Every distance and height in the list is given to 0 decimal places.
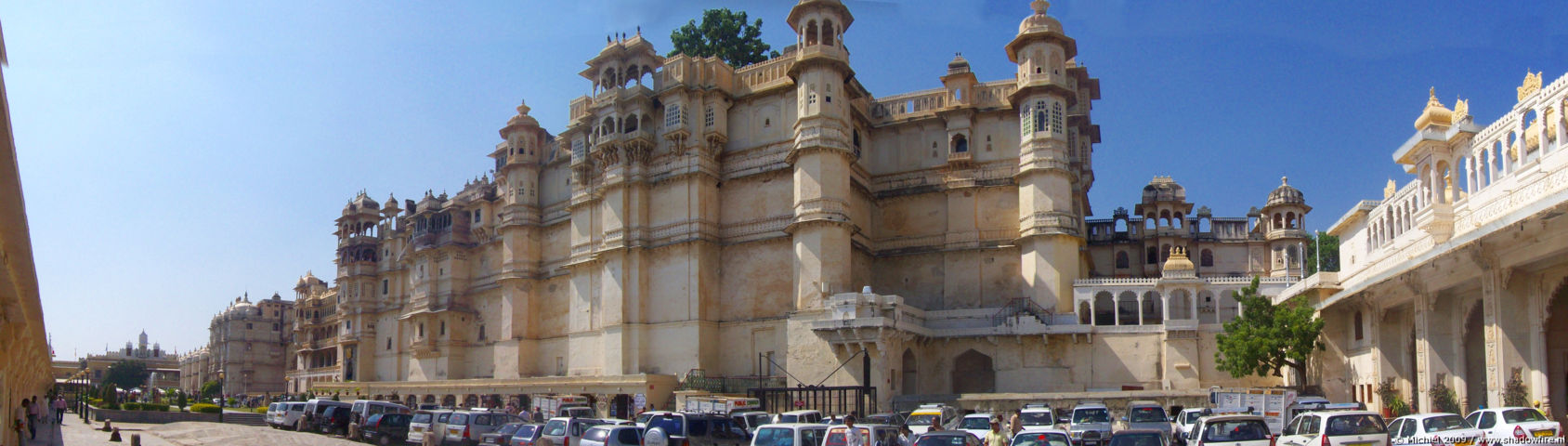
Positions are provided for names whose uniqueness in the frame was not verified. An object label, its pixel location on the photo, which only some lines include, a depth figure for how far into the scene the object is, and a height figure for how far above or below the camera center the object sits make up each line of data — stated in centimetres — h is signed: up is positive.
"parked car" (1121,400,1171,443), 2781 -230
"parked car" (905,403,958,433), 3008 -245
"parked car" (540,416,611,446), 2639 -233
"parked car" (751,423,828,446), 2177 -204
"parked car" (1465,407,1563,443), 1923 -180
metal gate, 4148 -273
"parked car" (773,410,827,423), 2764 -217
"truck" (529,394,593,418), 3697 -267
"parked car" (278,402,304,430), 4153 -296
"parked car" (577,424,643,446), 2438 -226
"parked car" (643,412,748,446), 2678 -237
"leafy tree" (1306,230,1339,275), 7394 +439
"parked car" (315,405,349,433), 3822 -287
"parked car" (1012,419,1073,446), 2011 -199
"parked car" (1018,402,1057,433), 2769 -225
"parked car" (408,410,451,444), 3206 -257
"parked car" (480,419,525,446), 2828 -258
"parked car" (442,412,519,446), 3109 -258
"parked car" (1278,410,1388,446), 2058 -197
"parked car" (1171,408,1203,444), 2834 -260
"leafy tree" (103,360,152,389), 12950 -442
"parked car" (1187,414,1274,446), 2083 -200
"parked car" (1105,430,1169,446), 2011 -201
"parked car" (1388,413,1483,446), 1998 -199
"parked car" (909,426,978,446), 2002 -197
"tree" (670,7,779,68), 6462 +1587
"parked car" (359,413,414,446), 3472 -290
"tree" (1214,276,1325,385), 3691 -57
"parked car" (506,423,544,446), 2680 -245
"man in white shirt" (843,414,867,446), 2123 -203
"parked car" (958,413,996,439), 2762 -238
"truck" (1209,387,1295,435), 3052 -224
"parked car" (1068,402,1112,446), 2697 -242
